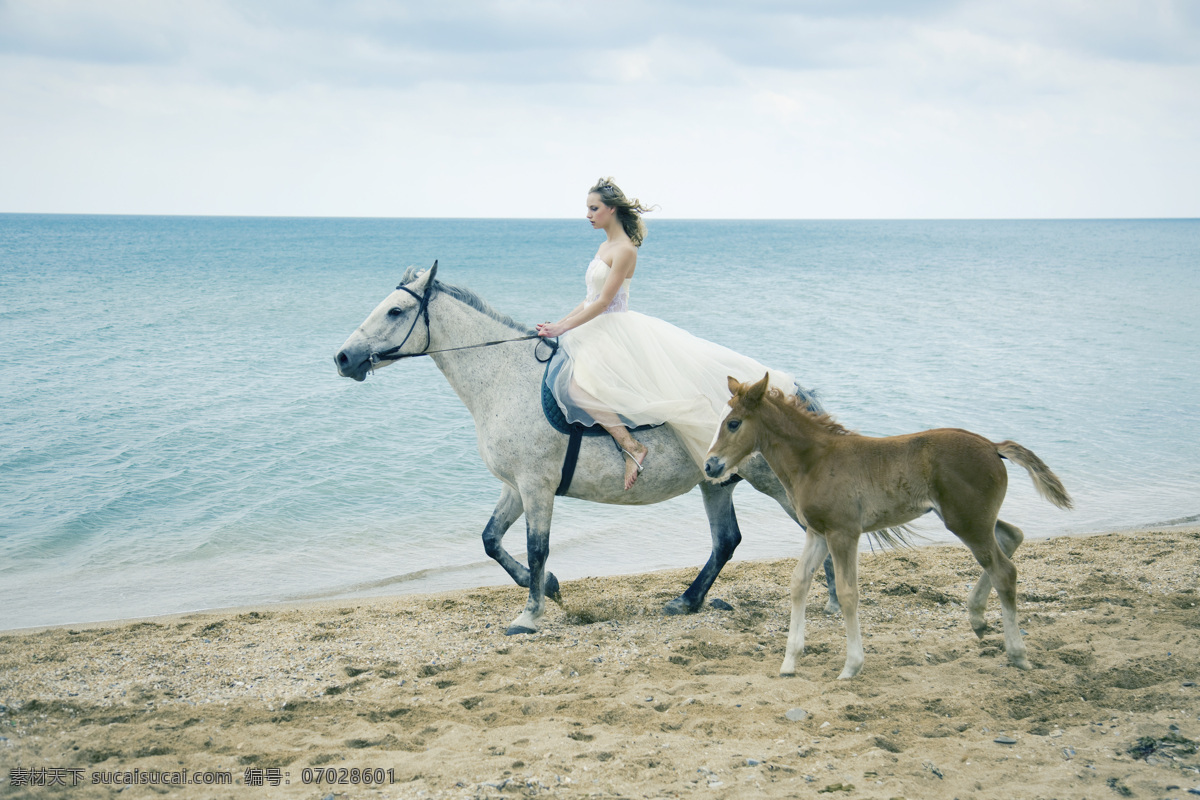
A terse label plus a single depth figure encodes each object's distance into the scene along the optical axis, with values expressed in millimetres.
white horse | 5645
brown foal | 4387
